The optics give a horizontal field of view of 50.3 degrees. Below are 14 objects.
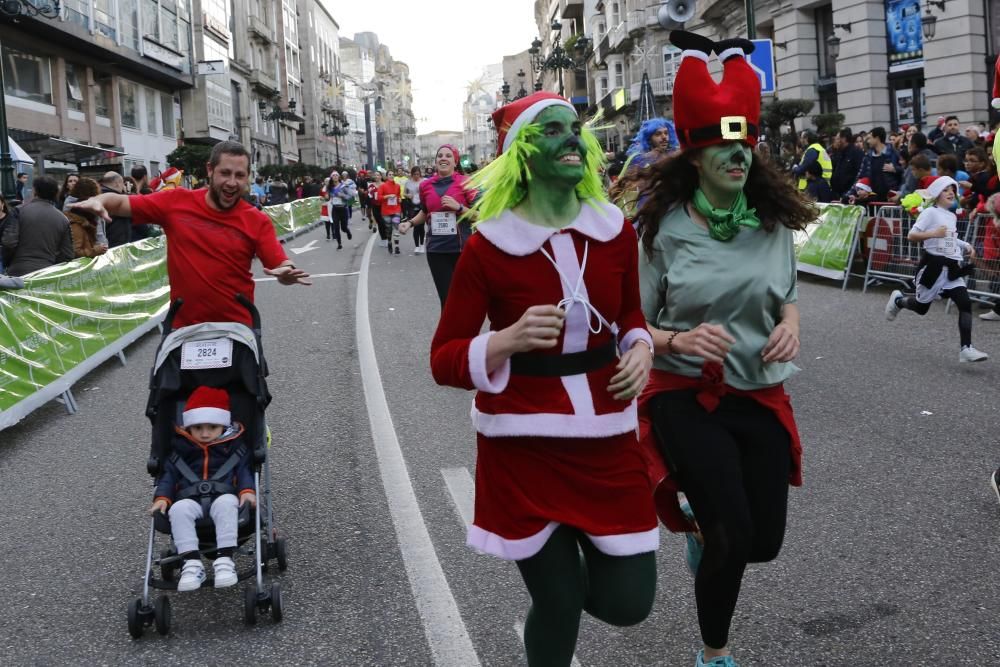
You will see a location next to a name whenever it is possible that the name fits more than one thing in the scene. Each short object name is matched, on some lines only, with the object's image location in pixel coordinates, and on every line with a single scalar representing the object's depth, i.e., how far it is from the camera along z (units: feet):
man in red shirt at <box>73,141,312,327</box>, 16.08
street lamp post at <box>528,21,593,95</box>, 179.87
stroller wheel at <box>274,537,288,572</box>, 15.16
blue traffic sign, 51.27
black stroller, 14.08
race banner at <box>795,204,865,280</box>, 46.01
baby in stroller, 13.57
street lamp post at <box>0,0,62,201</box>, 64.08
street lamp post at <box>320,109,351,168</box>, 369.59
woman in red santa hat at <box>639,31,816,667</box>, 10.24
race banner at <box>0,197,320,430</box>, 27.14
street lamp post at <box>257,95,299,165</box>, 212.93
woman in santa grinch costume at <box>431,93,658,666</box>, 8.82
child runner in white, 29.73
